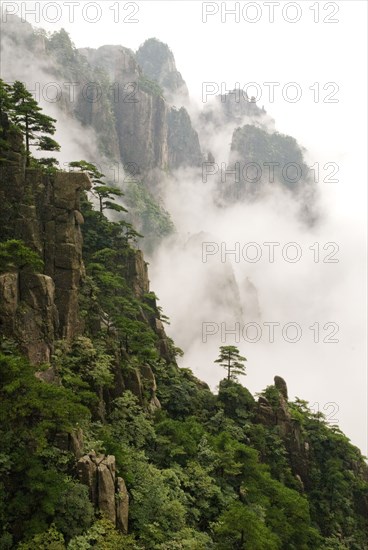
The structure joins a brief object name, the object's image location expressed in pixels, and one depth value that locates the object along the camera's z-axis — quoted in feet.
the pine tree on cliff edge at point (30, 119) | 95.96
